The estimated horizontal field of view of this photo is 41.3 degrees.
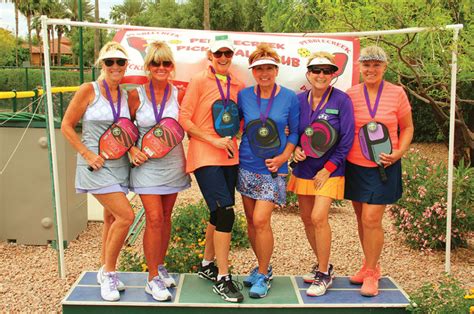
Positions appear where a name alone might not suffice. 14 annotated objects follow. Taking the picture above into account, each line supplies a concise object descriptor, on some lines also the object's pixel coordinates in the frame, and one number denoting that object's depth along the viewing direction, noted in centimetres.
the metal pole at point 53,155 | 539
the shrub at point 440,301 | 419
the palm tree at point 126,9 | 8950
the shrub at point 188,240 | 558
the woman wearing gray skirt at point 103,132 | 442
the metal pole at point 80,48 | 732
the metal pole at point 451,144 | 532
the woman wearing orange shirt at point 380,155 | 456
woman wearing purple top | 454
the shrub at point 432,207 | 652
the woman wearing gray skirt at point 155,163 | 446
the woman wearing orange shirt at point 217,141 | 451
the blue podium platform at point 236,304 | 452
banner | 518
